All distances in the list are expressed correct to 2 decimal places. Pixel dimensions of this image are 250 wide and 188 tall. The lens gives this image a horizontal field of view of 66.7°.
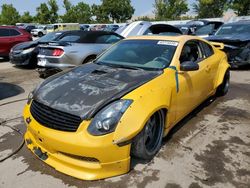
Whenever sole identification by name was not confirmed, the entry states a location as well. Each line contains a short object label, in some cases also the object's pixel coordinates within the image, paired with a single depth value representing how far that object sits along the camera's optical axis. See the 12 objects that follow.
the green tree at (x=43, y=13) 38.98
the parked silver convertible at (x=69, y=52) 5.30
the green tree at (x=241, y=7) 28.24
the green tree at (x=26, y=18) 43.36
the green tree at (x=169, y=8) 38.68
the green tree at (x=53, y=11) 38.98
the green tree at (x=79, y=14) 41.30
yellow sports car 1.95
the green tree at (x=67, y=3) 41.79
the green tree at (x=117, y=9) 40.82
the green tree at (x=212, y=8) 33.97
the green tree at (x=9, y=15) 40.63
